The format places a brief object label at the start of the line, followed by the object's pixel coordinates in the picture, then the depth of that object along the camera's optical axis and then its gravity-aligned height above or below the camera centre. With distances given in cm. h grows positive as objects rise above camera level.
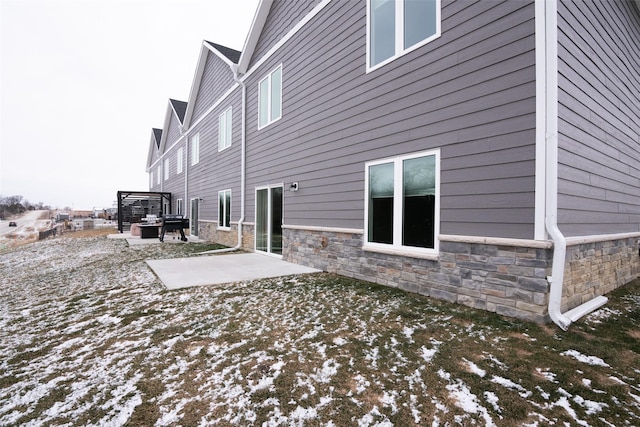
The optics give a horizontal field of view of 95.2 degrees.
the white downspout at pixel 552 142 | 305 +74
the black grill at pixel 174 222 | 1272 -53
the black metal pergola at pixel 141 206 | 2011 +26
